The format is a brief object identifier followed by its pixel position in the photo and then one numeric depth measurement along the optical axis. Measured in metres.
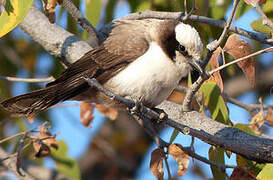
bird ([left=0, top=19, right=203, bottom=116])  6.36
